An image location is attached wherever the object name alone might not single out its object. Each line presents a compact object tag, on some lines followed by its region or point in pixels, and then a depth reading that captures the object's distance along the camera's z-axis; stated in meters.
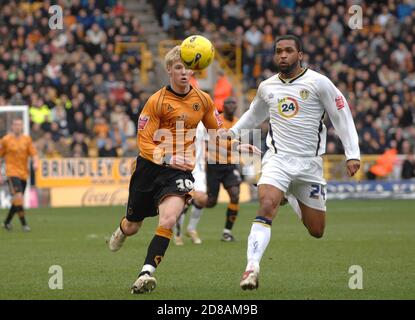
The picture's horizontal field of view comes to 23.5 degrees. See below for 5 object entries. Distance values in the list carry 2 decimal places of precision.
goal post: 25.67
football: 10.18
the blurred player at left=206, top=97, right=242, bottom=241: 17.42
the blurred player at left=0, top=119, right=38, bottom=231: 20.62
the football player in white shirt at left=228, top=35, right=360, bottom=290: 10.15
